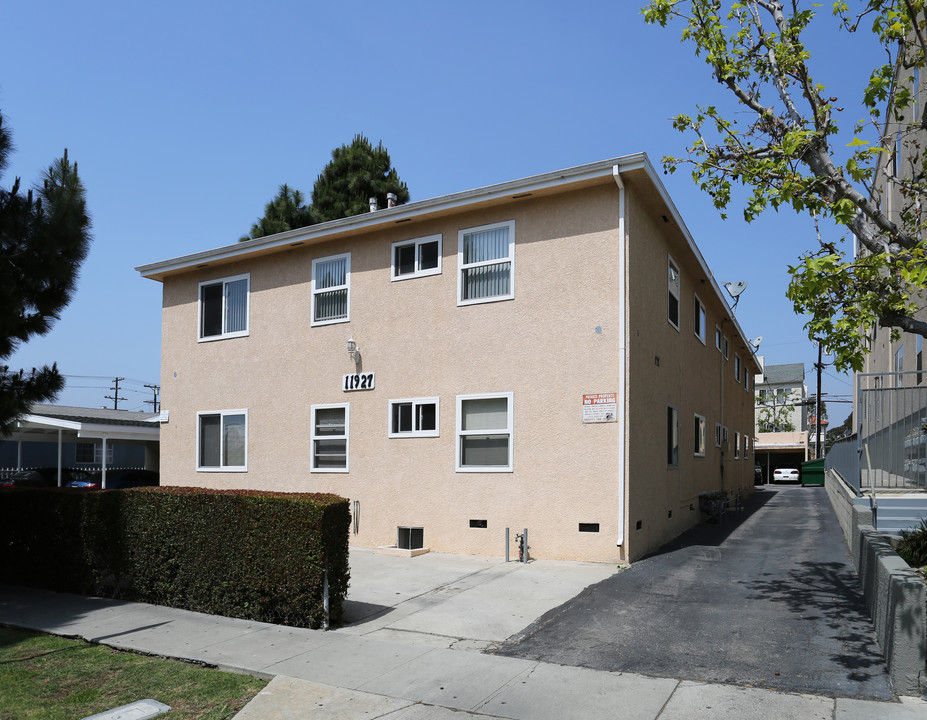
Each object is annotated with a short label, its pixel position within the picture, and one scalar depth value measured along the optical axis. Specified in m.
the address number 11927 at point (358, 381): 13.59
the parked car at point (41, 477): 24.08
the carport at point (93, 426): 21.55
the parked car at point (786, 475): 48.91
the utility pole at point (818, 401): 44.47
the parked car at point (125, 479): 24.34
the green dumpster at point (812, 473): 38.50
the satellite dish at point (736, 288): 22.89
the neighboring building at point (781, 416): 52.28
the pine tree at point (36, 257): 9.49
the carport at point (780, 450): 51.41
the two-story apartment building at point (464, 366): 11.37
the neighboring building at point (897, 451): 9.42
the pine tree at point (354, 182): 32.44
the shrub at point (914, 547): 8.12
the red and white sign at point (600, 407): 11.11
